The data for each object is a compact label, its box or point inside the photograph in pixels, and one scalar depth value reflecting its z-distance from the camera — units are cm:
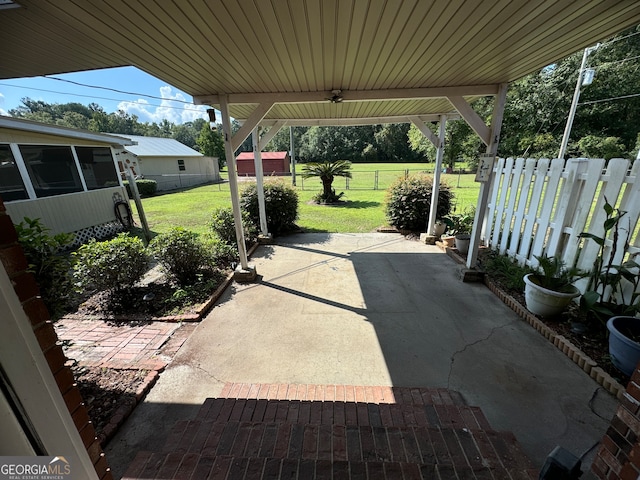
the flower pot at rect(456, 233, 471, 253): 512
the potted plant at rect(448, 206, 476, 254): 515
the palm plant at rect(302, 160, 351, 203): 1041
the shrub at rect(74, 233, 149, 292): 342
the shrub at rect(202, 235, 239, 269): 474
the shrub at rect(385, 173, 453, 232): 659
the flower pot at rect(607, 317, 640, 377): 210
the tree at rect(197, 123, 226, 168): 3266
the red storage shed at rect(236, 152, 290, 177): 2620
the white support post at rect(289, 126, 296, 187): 1438
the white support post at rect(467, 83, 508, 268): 364
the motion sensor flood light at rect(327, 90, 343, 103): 367
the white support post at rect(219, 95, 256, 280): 384
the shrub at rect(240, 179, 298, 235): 662
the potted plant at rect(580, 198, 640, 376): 225
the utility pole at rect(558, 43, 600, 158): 1255
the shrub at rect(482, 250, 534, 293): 377
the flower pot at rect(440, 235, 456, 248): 564
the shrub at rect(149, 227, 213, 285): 394
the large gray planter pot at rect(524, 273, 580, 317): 291
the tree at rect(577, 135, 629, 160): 1403
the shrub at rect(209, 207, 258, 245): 549
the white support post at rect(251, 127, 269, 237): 562
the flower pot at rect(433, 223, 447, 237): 620
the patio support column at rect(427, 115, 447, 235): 562
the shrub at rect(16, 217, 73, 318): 214
